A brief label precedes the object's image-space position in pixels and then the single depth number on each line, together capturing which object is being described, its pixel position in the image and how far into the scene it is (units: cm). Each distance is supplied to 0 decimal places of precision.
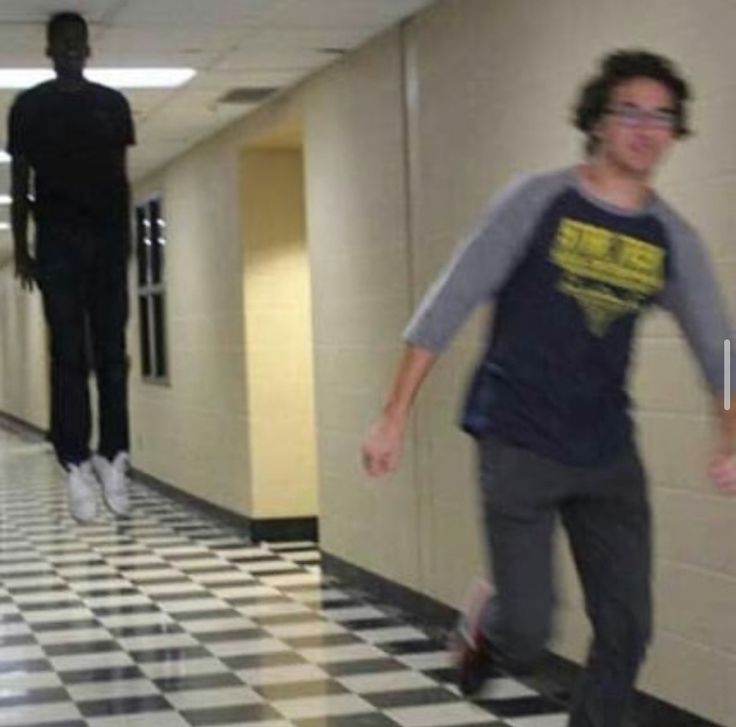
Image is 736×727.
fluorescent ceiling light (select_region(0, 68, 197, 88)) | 898
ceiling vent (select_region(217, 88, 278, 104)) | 1003
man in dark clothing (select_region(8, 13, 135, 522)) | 398
